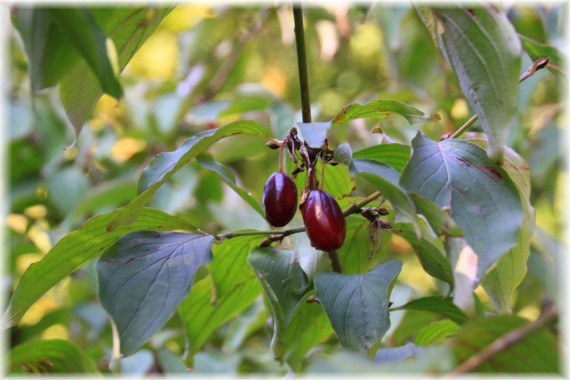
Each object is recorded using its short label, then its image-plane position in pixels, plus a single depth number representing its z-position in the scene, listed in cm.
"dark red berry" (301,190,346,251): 47
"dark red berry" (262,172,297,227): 48
